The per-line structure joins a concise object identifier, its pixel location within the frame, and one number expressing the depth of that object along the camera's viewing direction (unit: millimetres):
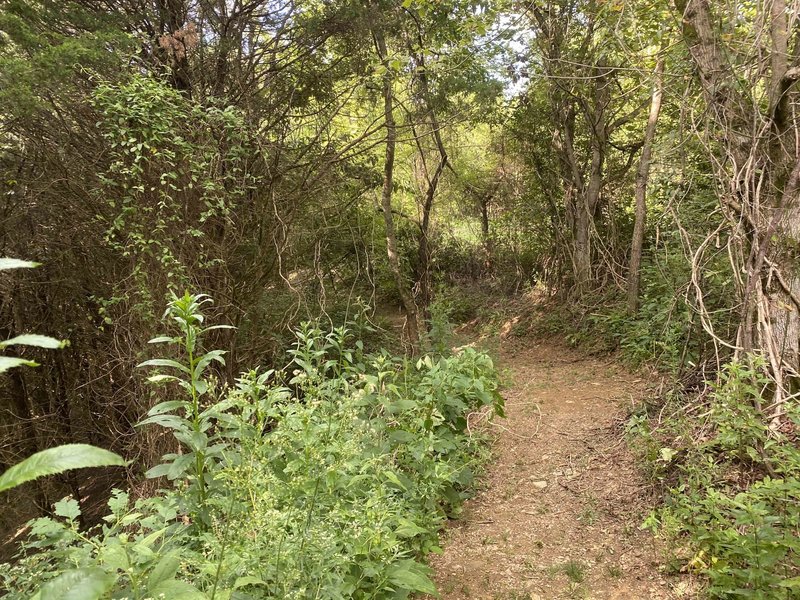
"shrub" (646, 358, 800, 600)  2148
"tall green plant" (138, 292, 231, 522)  1984
